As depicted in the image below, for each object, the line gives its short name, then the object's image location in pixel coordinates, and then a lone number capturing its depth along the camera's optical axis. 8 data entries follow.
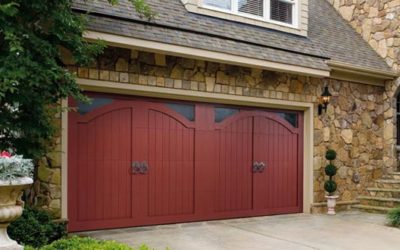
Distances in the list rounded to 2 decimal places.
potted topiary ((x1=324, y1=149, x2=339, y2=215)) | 8.88
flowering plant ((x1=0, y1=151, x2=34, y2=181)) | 3.81
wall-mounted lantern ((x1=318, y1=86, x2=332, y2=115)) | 8.96
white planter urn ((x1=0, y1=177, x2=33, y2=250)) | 3.83
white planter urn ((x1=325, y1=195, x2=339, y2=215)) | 8.98
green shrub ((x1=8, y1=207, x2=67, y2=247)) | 5.18
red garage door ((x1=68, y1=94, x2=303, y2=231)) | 6.72
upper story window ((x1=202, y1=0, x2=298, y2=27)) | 8.32
